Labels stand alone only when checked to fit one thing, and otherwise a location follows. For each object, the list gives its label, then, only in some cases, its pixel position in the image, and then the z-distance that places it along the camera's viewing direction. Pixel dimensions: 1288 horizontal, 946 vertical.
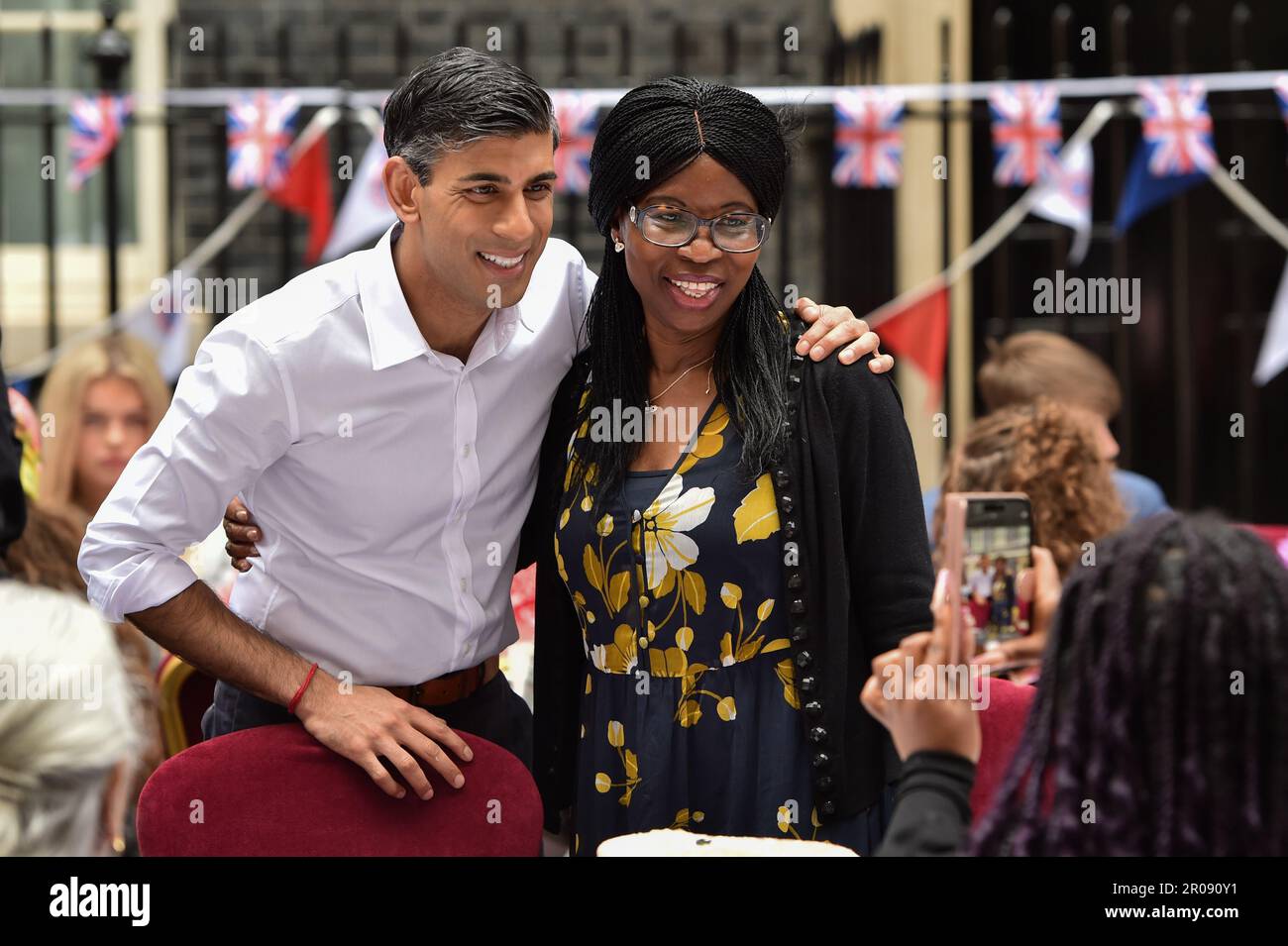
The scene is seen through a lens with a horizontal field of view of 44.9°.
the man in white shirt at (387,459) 2.46
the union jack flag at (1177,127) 6.22
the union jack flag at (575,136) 6.16
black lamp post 6.31
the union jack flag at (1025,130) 6.31
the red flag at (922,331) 6.42
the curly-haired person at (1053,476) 3.75
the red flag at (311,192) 6.47
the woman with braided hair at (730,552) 2.49
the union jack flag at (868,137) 6.36
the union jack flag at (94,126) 6.36
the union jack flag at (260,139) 6.36
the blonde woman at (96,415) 4.98
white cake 2.04
